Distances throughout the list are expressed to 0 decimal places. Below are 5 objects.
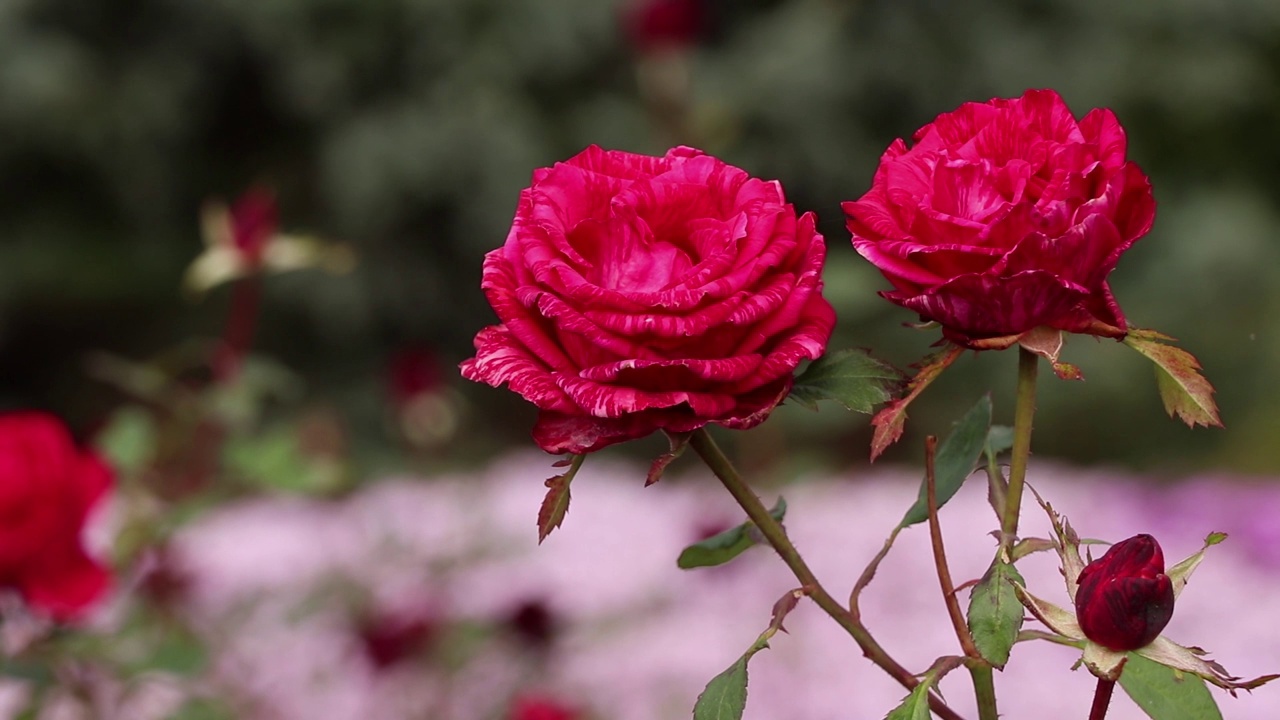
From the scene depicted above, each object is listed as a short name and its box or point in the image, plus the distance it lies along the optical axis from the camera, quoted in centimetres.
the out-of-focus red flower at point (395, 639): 213
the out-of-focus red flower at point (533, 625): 222
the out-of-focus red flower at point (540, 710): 172
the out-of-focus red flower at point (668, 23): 308
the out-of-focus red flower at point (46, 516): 153
